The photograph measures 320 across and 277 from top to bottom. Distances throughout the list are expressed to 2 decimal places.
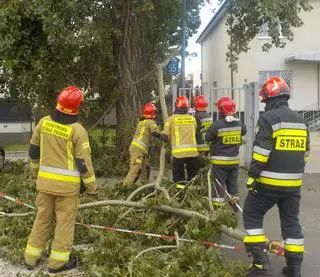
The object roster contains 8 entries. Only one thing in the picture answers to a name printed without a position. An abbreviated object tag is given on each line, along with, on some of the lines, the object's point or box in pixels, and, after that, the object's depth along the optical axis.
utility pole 8.77
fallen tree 3.26
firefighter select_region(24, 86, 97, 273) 3.43
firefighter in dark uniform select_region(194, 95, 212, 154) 5.61
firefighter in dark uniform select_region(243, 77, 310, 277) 3.26
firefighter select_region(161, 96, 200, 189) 5.47
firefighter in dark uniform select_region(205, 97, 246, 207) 4.77
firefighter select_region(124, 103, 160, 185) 6.17
